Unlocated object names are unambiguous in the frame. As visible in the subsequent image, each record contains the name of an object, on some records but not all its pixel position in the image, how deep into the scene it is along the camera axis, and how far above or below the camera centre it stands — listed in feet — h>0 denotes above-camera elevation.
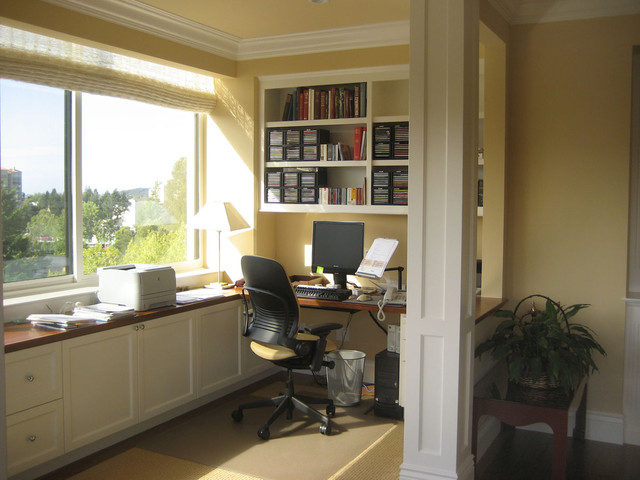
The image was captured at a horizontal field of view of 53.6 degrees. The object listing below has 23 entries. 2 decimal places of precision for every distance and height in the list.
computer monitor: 15.06 -0.79
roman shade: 11.47 +2.92
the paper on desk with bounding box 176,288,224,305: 13.67 -1.83
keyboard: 13.97 -1.74
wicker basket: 10.87 -2.87
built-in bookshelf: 14.67 +1.79
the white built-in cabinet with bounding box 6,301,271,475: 9.97 -3.06
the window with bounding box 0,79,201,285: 11.82 +0.68
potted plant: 10.77 -2.34
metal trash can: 14.32 -3.72
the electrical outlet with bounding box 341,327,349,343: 16.19 -3.05
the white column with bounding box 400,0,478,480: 9.58 -0.29
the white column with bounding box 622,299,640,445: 12.49 -3.24
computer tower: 13.53 -3.65
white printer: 12.39 -1.43
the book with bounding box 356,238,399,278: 13.74 -0.94
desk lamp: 15.11 -0.13
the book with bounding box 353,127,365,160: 15.07 +1.72
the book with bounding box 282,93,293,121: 16.02 +2.72
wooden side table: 10.13 -3.20
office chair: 12.44 -2.41
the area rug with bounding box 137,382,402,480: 11.16 -4.39
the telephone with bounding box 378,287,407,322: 13.29 -1.81
